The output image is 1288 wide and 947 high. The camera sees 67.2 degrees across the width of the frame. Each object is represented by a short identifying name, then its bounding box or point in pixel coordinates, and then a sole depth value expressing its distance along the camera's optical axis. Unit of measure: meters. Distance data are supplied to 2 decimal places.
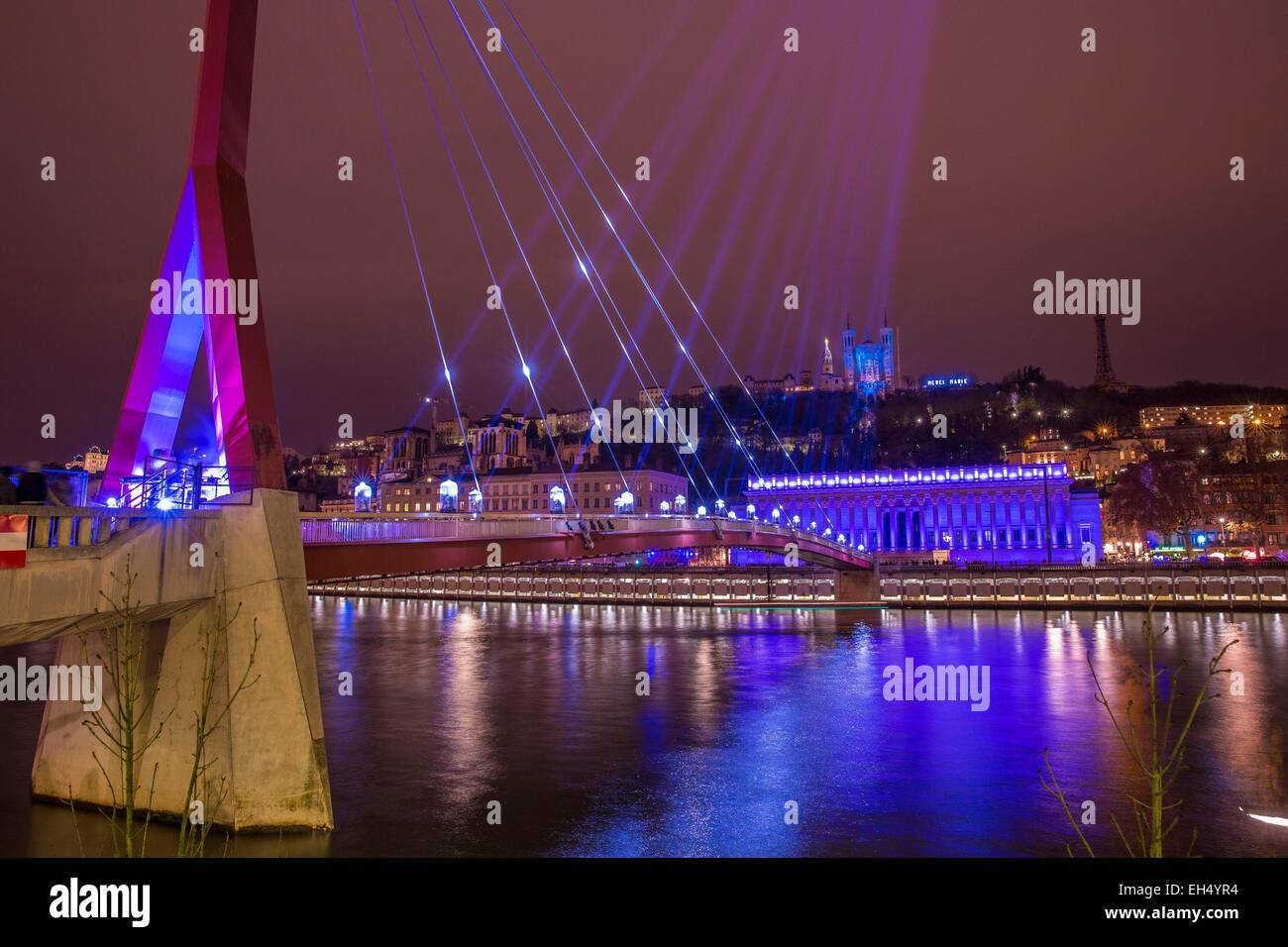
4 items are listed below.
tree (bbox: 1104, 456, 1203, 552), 85.38
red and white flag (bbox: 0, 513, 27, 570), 10.73
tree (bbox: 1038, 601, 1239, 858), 6.68
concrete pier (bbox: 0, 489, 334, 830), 13.13
